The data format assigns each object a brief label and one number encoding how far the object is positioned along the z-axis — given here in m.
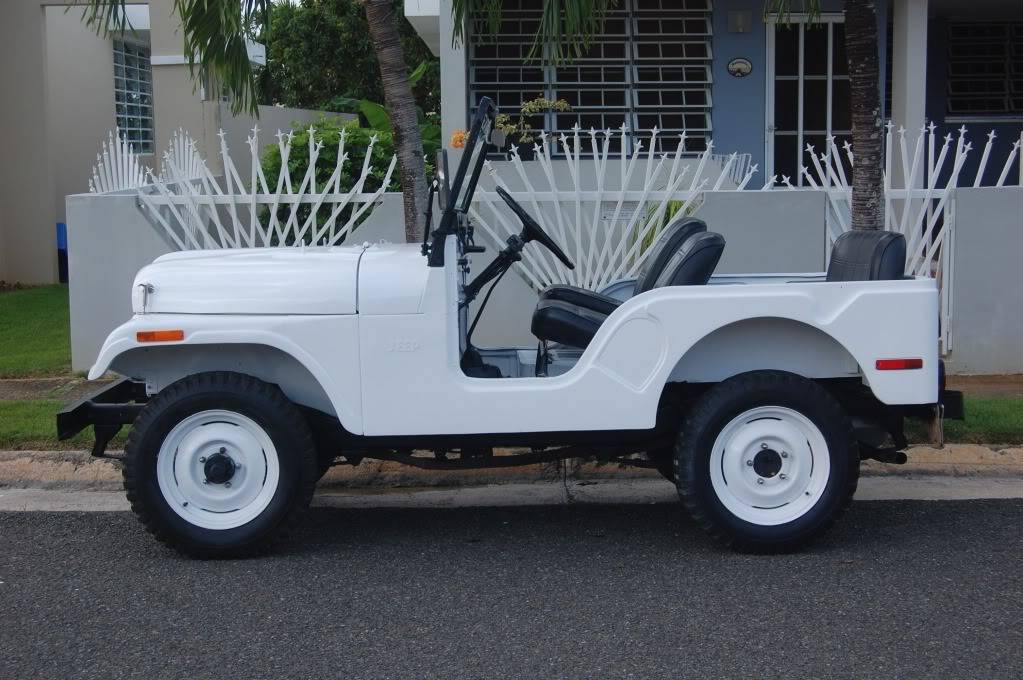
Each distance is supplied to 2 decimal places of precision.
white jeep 5.28
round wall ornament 12.99
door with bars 13.17
